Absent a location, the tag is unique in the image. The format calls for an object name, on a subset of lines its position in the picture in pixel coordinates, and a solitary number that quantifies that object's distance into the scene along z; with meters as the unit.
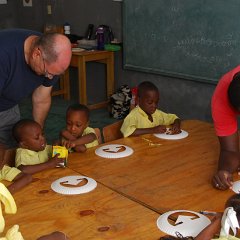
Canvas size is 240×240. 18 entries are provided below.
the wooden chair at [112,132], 2.62
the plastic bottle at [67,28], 6.04
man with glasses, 1.97
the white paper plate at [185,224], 1.36
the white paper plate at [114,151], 2.13
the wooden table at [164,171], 1.64
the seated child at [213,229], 1.28
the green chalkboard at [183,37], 4.13
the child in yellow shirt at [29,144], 2.10
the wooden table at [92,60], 5.21
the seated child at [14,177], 1.73
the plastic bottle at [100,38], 5.33
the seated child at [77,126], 2.41
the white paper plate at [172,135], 2.43
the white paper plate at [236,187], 1.72
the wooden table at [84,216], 1.38
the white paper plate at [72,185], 1.68
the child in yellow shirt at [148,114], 2.78
